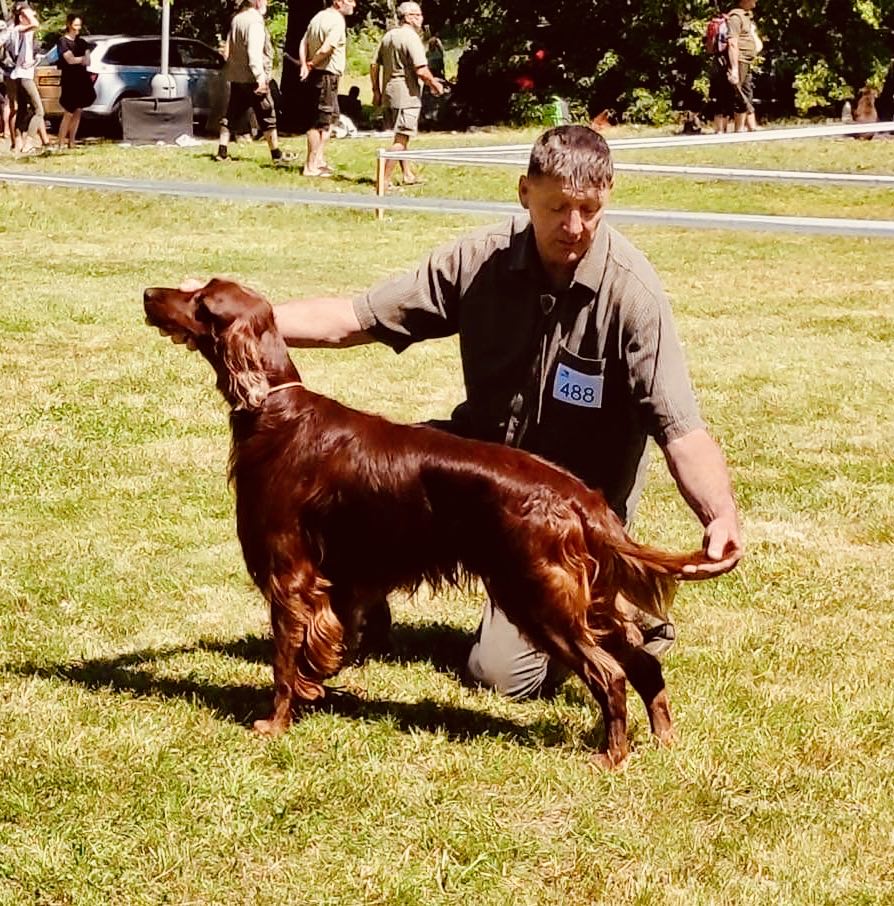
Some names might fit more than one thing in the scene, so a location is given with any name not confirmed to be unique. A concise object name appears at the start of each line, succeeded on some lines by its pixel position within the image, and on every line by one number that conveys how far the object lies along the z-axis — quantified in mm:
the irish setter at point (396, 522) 3396
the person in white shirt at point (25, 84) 17453
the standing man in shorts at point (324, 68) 15172
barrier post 14123
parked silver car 21859
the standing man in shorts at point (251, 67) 15867
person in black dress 18500
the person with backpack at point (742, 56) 19250
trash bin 19281
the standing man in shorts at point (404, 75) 14844
